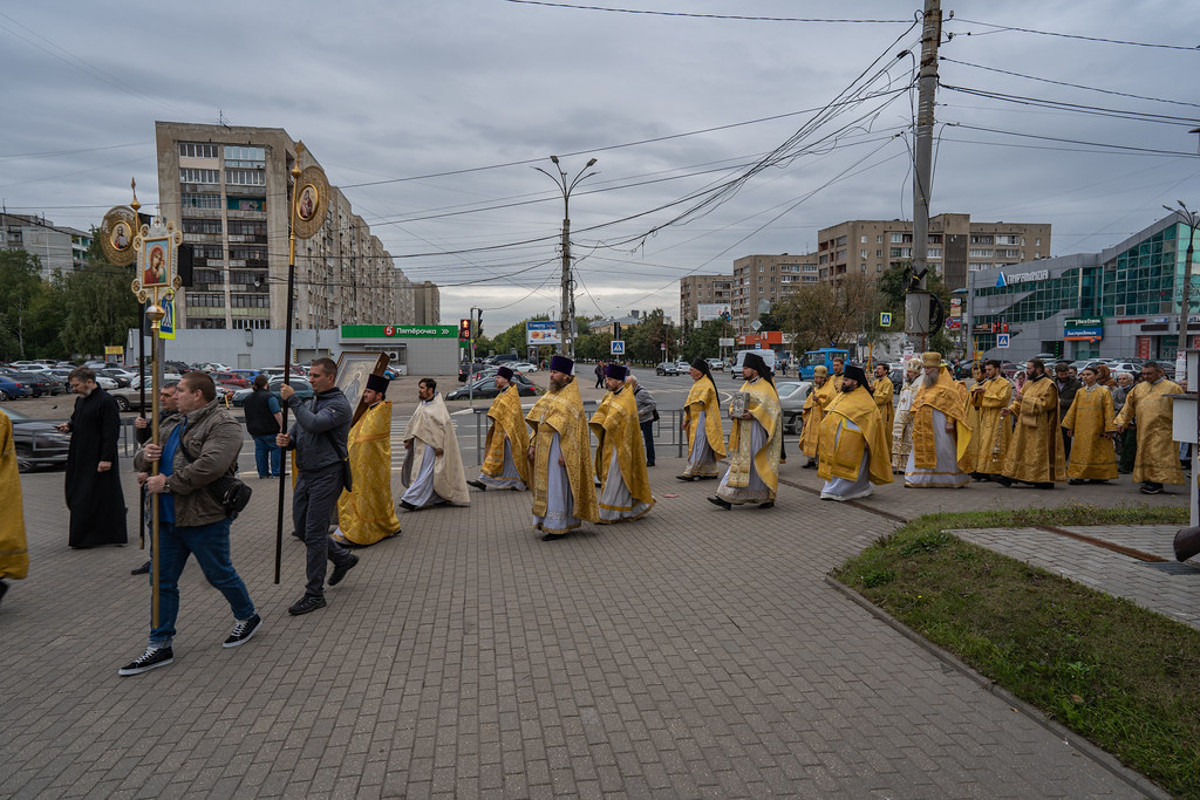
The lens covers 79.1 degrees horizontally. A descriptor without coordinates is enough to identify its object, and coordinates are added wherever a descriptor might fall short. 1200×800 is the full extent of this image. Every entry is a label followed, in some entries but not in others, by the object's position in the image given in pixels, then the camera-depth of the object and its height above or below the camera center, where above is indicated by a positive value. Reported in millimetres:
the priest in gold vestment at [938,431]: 10656 -1119
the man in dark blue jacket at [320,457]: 5508 -831
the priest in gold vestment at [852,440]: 9422 -1106
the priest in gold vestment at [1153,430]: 10023 -1019
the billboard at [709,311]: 120094 +7107
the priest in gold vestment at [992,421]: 11242 -1016
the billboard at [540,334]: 70312 +1789
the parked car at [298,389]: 29088 -1586
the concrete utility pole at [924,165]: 11133 +2967
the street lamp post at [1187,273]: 24258 +2726
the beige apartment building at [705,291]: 163250 +14239
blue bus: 40544 -200
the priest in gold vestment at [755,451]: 9031 -1227
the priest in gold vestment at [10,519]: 5395 -1274
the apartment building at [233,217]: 66938 +12422
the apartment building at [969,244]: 102562 +15898
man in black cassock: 7207 -1212
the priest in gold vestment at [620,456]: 8414 -1212
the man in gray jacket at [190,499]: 4379 -919
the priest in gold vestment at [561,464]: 7707 -1192
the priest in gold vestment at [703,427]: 11039 -1175
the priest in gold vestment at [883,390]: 12508 -599
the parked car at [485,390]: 36594 -1956
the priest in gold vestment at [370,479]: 7547 -1347
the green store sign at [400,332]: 64312 +1708
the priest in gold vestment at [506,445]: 10359 -1371
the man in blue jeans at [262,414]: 10945 -972
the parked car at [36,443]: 13070 -1734
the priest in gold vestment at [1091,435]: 10938 -1190
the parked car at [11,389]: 34762 -1960
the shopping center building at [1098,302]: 50750 +4362
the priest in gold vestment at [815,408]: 12210 -920
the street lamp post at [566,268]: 25938 +3053
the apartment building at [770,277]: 135500 +14588
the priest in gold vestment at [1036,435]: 10688 -1178
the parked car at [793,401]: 18391 -1176
